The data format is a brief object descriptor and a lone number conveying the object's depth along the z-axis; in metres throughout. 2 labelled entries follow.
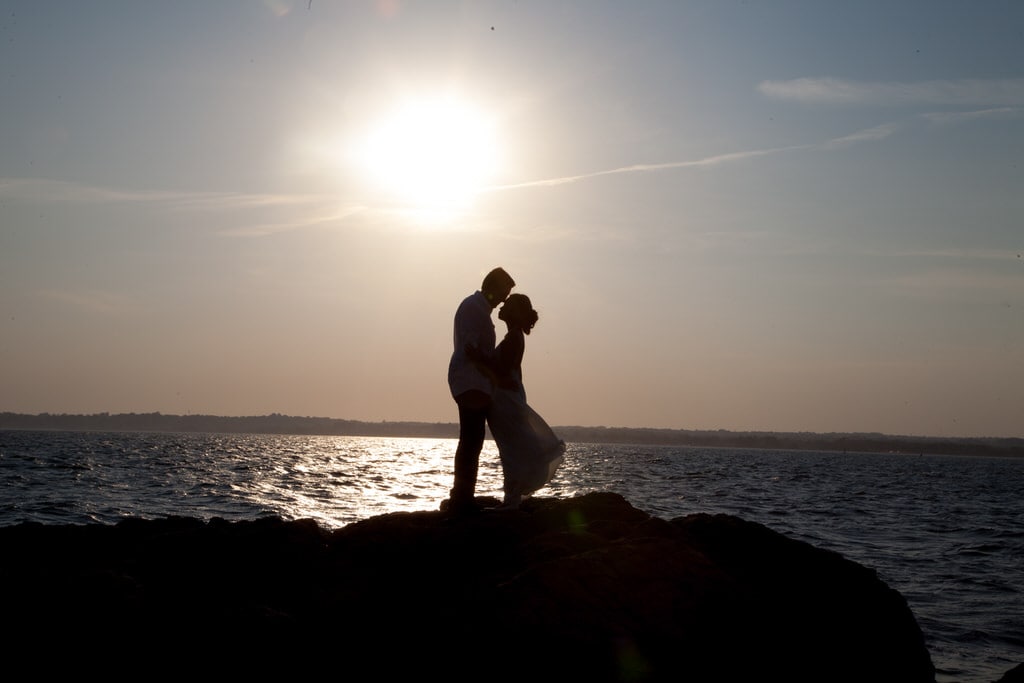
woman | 8.49
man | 8.23
